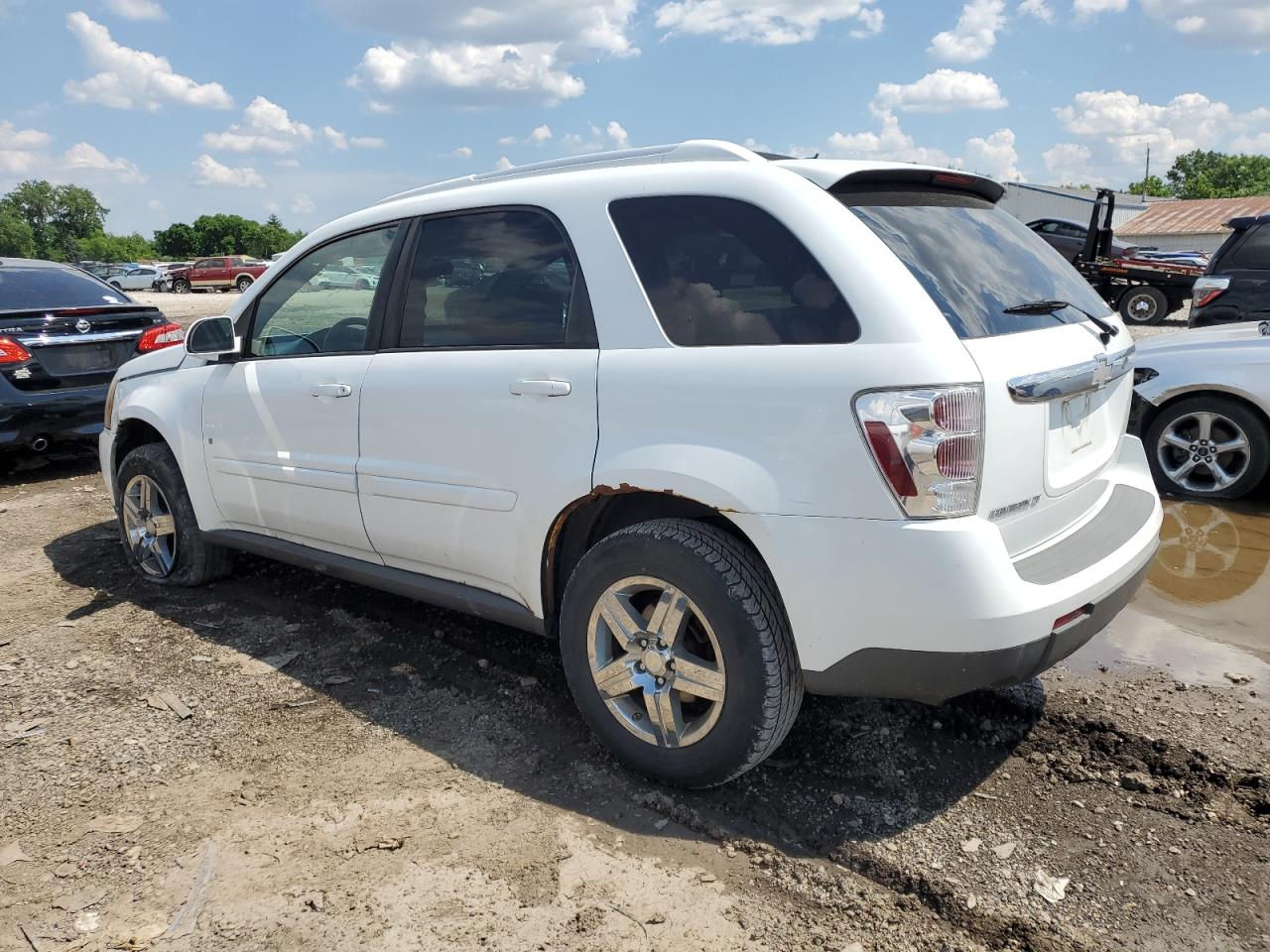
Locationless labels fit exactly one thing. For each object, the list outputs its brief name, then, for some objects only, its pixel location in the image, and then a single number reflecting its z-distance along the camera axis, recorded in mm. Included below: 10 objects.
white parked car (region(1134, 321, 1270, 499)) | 5656
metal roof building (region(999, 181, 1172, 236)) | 55875
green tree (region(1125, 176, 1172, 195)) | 98938
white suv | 2410
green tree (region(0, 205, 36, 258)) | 111625
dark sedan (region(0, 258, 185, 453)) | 7066
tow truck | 17422
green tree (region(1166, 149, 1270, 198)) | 88312
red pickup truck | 44188
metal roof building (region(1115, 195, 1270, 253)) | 50438
